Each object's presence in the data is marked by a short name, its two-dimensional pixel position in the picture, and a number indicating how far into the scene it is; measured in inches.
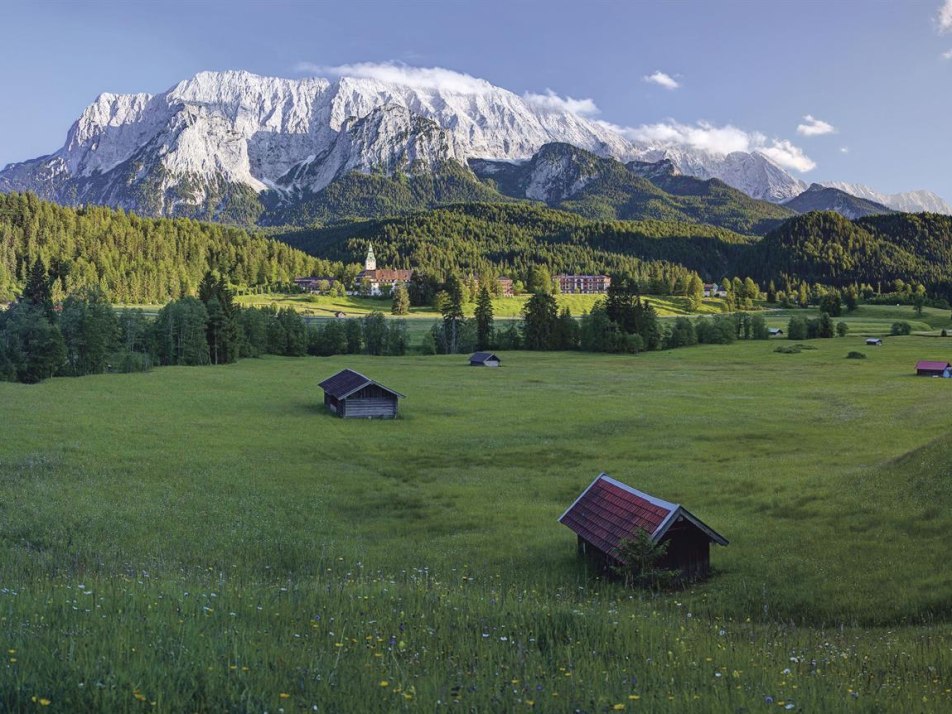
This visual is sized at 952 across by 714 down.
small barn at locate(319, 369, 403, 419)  2431.1
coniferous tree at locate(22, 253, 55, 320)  3971.0
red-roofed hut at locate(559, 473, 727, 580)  892.0
